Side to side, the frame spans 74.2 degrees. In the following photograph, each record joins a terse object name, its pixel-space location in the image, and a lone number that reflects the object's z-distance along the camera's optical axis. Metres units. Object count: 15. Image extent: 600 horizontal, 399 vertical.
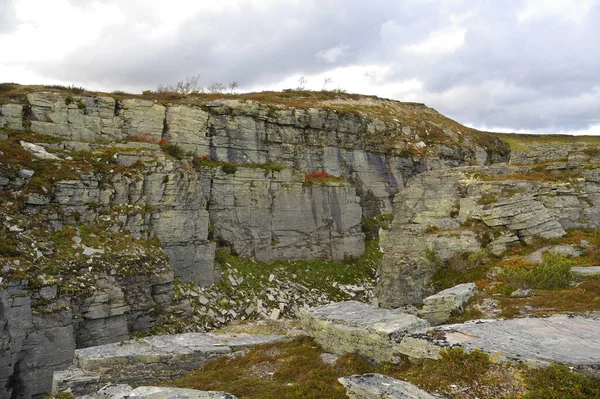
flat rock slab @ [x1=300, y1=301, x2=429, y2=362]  11.09
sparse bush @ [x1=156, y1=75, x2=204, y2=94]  46.66
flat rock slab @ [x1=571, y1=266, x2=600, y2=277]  15.33
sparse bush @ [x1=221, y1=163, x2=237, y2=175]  32.03
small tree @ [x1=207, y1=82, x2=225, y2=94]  50.51
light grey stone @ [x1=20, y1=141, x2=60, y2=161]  23.83
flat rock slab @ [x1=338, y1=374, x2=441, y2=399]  8.16
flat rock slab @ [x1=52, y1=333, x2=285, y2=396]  13.50
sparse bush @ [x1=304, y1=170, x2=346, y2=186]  36.09
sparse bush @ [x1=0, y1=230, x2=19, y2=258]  18.16
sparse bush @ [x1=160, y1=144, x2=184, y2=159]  29.89
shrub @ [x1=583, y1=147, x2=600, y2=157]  23.98
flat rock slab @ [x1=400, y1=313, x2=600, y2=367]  8.66
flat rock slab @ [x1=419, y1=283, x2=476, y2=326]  14.59
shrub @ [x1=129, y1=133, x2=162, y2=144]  30.20
